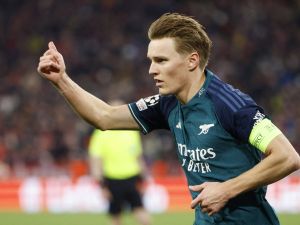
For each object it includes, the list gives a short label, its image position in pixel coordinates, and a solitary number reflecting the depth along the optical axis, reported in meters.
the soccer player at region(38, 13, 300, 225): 8.71
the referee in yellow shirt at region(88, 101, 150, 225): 22.52
